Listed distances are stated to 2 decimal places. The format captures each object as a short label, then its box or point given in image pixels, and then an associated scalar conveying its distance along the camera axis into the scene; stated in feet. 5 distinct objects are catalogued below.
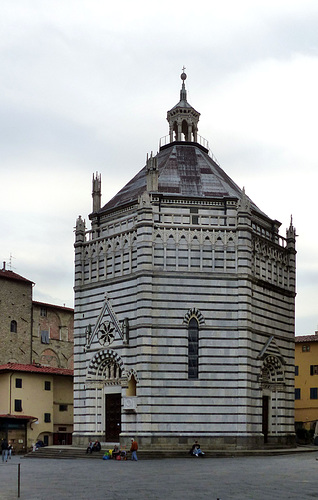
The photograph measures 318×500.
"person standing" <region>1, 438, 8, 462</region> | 132.73
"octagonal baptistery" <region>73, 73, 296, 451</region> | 137.80
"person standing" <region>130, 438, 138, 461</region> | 123.54
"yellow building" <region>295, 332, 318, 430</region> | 196.24
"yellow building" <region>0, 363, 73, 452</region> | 168.88
